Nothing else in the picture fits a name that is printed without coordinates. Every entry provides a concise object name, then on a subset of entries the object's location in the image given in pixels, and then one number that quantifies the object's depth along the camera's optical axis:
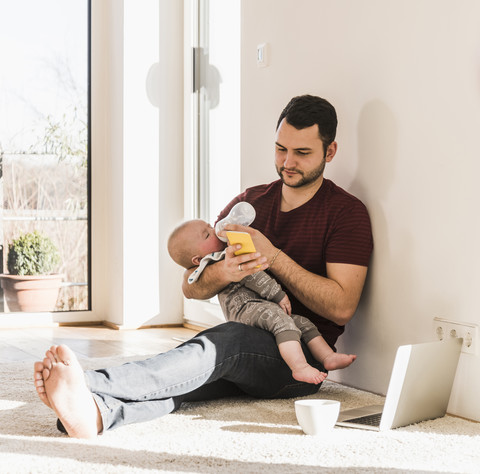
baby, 3.09
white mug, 2.82
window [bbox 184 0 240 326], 4.54
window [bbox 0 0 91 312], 4.87
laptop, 2.91
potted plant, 4.86
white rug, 2.61
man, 2.79
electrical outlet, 3.04
